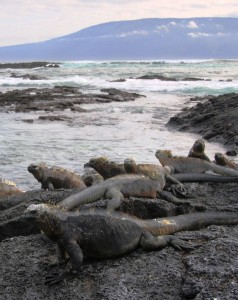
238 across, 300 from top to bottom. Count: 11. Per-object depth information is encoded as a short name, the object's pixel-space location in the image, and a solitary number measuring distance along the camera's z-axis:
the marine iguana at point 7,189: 7.32
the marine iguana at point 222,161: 7.75
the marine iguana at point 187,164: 7.03
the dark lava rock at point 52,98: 22.61
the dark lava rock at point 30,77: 45.97
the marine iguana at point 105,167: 6.61
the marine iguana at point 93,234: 3.69
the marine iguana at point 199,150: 7.56
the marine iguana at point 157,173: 5.80
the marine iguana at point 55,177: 7.18
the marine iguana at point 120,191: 4.91
